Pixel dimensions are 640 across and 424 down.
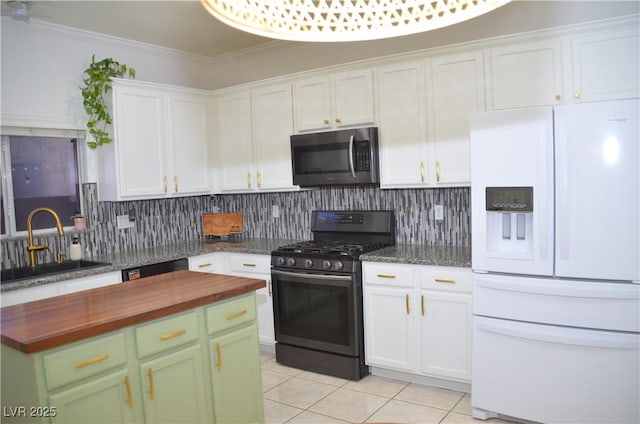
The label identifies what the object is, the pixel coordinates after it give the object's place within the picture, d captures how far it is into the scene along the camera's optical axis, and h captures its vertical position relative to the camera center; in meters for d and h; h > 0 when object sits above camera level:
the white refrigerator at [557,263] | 2.44 -0.44
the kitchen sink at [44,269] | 3.39 -0.51
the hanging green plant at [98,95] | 3.76 +0.75
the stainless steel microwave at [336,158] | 3.63 +0.21
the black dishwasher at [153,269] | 3.56 -0.56
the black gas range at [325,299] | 3.46 -0.80
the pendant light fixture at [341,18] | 1.08 +0.37
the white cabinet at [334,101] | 3.67 +0.64
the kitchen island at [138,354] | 1.84 -0.66
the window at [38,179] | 3.55 +0.13
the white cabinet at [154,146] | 3.86 +0.38
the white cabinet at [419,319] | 3.12 -0.88
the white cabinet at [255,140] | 4.12 +0.41
